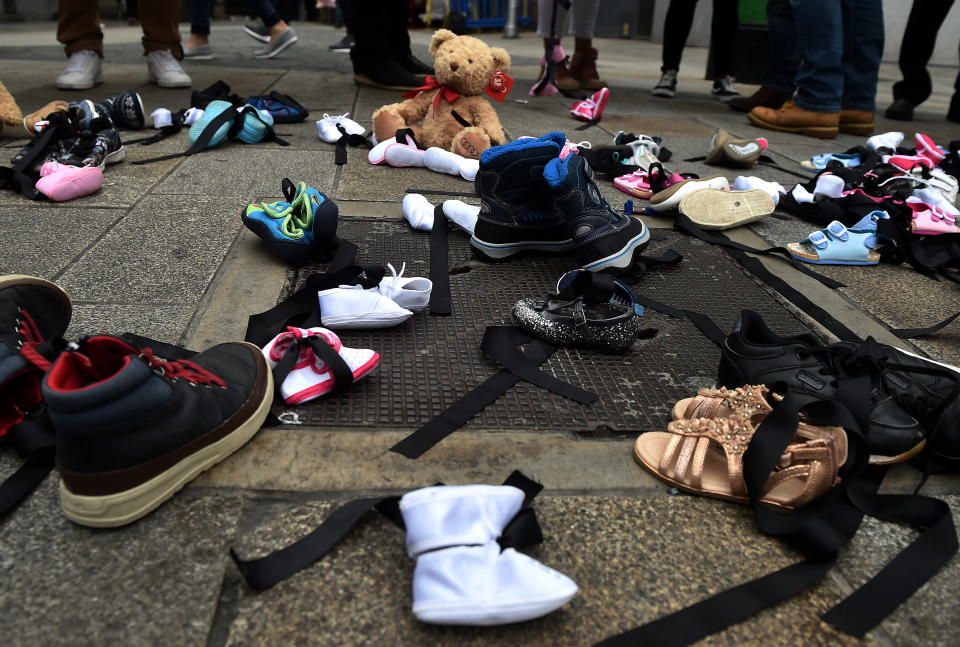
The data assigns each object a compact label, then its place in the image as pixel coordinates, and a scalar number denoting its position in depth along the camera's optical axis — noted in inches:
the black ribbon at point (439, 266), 85.0
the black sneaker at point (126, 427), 44.4
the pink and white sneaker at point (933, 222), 112.3
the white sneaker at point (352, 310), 76.5
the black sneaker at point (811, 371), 57.5
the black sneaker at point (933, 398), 57.9
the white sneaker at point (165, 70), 214.4
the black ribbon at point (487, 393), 59.2
